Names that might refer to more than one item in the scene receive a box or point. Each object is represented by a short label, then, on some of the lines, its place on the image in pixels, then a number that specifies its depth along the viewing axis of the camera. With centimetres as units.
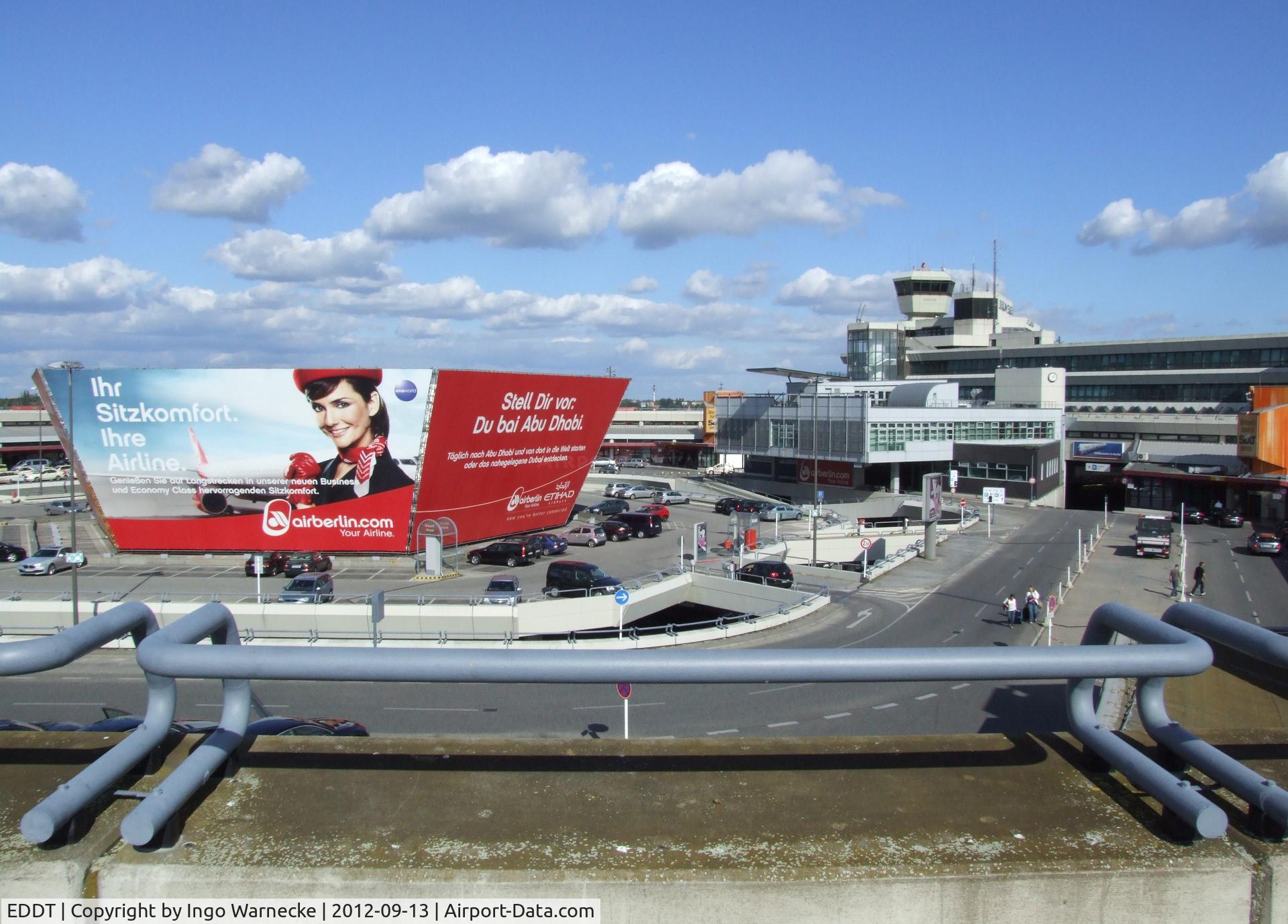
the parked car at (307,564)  3391
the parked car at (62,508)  5393
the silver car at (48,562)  3303
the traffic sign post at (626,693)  1389
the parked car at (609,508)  4956
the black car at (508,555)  3584
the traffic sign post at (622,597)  2334
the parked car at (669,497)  5653
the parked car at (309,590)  2511
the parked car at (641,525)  4344
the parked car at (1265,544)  3956
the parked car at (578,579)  2773
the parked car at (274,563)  3447
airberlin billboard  3606
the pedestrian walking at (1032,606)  2503
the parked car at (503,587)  2627
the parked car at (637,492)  5869
